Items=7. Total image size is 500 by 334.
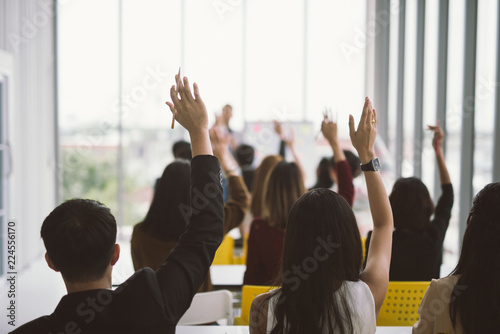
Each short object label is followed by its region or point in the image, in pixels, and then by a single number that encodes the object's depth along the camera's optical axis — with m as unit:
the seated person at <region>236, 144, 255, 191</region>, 5.68
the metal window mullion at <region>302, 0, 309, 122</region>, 7.61
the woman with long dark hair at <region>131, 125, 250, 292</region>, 2.21
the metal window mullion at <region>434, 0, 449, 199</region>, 4.99
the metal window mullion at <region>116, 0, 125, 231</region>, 7.39
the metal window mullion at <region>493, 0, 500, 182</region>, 3.68
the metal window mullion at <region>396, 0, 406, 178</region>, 6.79
